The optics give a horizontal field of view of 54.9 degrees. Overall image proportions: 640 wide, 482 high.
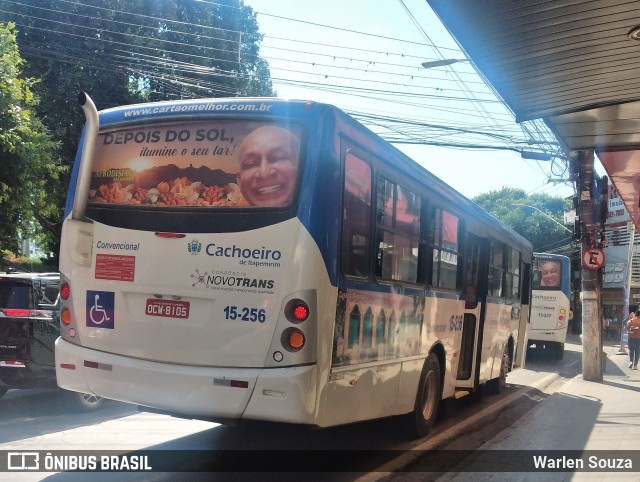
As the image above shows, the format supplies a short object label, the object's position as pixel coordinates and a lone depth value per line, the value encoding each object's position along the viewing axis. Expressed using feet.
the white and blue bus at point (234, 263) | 14.71
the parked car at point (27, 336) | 24.66
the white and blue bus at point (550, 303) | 63.05
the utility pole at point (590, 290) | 44.27
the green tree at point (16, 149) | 30.78
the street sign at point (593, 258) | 43.34
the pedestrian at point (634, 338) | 51.83
